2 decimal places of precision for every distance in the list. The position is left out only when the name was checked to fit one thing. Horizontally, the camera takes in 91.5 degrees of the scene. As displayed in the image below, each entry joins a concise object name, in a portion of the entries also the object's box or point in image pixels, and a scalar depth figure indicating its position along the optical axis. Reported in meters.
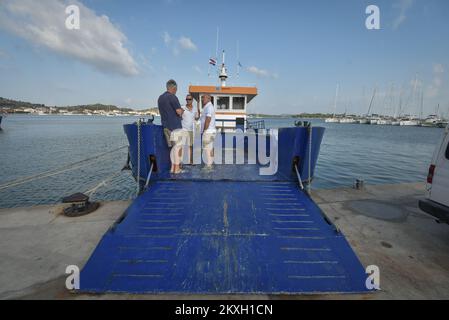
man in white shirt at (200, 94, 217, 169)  6.53
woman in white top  6.55
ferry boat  2.88
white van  4.10
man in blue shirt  5.75
